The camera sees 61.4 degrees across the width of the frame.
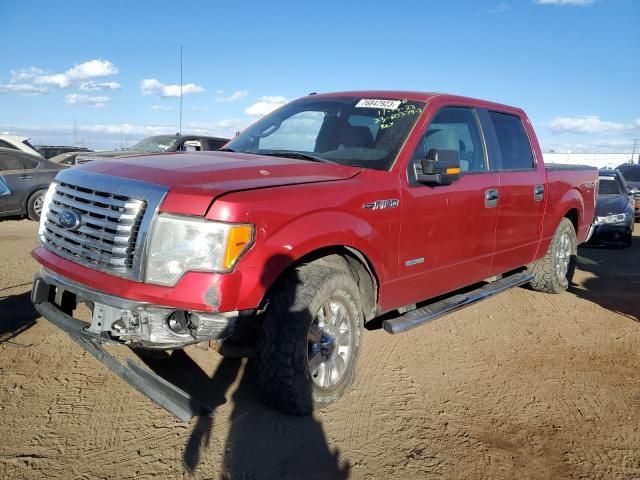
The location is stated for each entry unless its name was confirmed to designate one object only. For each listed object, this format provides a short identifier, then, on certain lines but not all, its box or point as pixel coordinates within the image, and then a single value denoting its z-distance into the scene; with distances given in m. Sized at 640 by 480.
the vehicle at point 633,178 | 14.23
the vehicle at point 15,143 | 13.11
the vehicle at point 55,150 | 20.58
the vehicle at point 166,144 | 11.84
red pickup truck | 2.80
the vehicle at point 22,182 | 10.12
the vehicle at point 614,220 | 10.72
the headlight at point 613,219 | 10.70
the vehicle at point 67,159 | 14.64
